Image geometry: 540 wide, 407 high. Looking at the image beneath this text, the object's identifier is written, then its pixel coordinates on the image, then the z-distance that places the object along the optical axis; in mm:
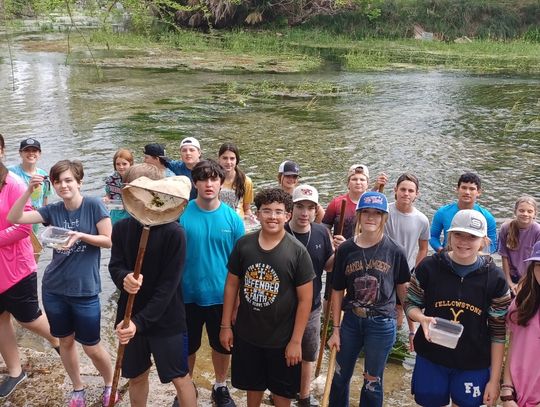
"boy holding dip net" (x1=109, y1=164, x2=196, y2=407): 3488
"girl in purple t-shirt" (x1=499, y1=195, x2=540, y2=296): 5184
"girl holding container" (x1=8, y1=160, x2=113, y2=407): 3949
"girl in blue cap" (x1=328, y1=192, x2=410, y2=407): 3809
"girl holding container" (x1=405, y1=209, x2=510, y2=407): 3396
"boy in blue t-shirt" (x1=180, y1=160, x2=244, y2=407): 4012
